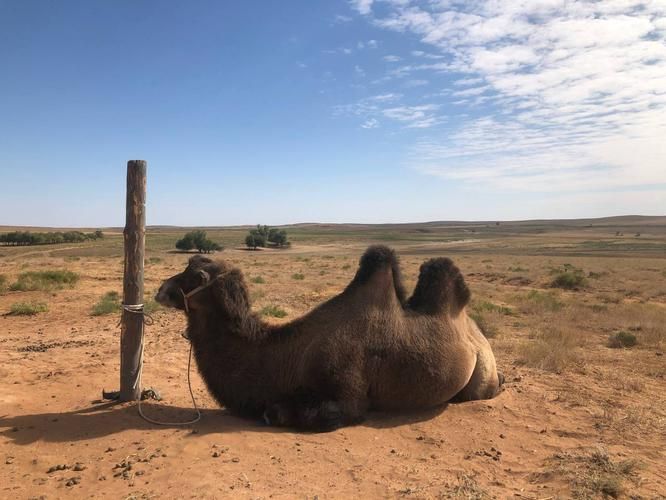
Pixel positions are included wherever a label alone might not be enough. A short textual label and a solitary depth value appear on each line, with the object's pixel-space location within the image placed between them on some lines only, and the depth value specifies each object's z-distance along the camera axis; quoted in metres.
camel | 5.74
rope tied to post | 5.91
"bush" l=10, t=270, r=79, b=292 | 17.77
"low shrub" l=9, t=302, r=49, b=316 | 13.68
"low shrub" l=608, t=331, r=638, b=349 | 11.77
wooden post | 6.52
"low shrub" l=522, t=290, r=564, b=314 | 17.05
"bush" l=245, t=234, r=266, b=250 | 70.75
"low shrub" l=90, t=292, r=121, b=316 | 13.93
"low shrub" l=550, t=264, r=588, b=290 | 24.60
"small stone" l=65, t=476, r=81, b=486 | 4.37
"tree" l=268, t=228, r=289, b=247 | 75.06
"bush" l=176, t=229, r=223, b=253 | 58.62
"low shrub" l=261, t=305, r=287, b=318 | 14.09
